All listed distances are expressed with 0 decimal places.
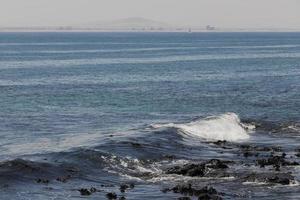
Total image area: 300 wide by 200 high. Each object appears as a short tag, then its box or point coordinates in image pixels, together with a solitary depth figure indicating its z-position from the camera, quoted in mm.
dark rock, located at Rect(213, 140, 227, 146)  55278
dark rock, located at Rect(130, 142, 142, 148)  51484
